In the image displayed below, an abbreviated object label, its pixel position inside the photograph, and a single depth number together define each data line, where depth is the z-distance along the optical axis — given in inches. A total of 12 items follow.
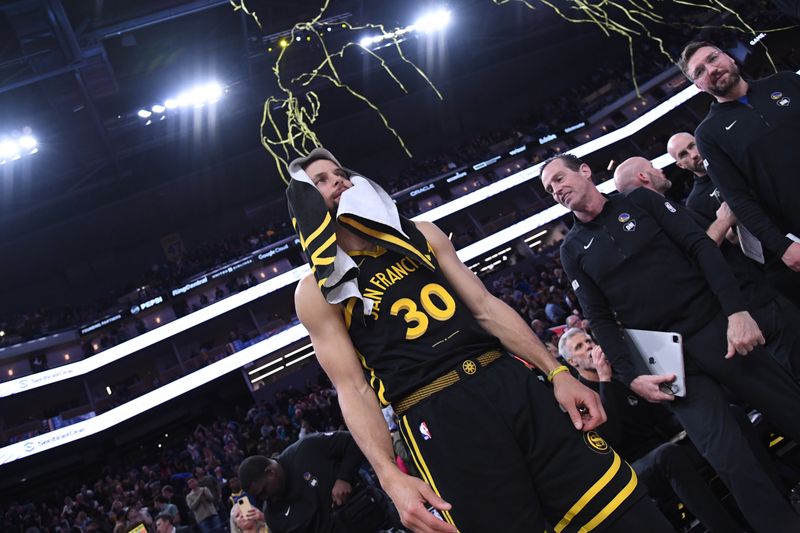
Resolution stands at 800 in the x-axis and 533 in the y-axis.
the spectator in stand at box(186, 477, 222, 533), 322.3
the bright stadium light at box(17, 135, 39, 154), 665.6
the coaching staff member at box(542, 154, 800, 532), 98.3
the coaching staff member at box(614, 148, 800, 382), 110.5
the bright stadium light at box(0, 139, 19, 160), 668.1
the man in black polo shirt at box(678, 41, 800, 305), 118.3
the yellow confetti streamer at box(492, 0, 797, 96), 1059.9
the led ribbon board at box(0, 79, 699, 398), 813.2
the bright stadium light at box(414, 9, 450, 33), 861.1
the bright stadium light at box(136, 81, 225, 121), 759.1
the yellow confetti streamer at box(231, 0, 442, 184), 759.7
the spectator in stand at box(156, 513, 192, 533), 171.3
